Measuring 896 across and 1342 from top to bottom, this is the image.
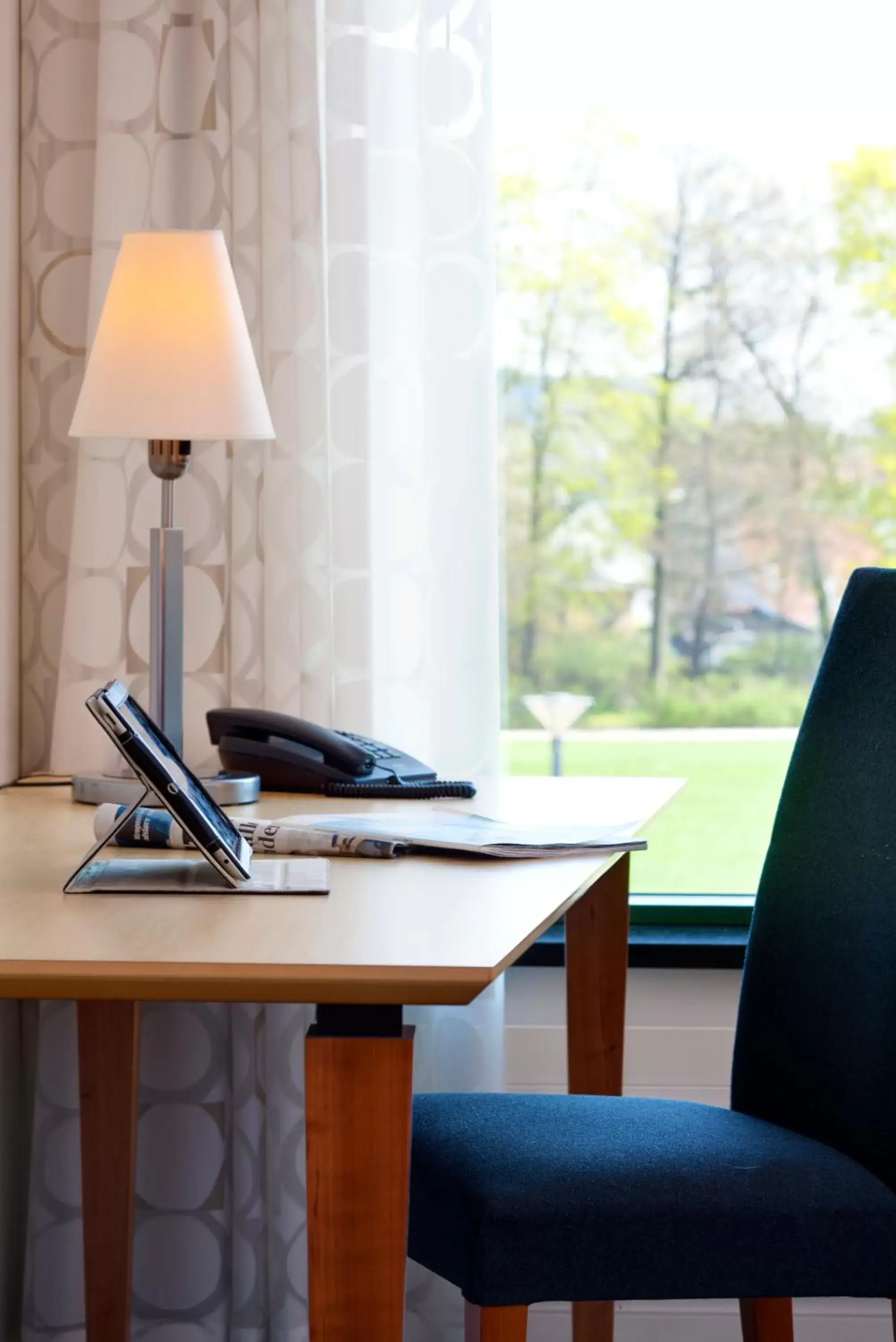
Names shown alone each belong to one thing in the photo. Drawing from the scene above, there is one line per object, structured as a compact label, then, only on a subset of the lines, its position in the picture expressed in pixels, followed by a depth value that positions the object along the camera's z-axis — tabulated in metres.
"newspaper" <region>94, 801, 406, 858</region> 3.28
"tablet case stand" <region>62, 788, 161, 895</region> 3.10
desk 2.92
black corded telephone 3.65
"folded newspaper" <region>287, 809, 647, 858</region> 3.27
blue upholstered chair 3.19
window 4.49
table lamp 3.51
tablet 3.09
